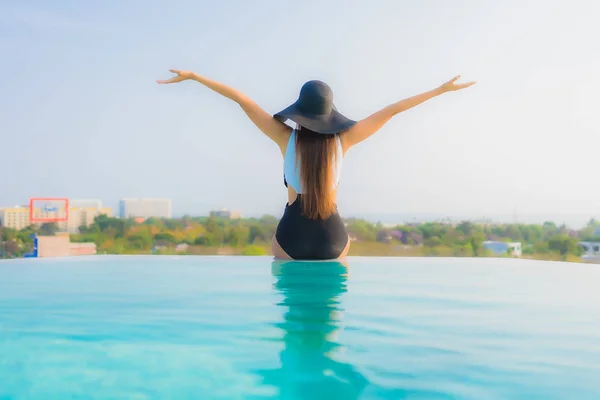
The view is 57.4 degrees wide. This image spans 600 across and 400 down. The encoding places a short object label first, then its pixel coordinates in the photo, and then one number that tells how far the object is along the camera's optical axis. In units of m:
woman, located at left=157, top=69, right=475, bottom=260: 4.39
